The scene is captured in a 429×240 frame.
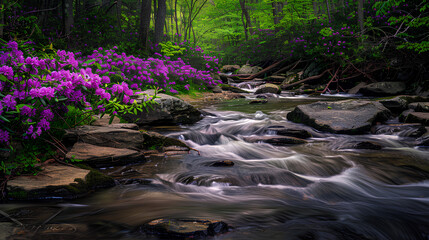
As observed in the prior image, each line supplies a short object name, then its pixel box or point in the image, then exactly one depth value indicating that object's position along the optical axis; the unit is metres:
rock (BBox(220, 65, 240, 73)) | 21.81
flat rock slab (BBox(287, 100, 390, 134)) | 5.88
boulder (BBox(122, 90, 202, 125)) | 6.02
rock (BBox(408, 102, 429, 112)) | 6.69
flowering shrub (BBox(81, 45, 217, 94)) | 7.70
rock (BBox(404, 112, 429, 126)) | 5.75
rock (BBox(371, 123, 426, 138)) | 5.38
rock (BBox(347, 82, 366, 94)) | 12.41
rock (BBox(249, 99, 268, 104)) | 10.27
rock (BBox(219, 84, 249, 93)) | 14.00
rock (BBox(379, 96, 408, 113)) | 7.36
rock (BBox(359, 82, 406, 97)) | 11.05
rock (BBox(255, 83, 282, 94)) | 13.23
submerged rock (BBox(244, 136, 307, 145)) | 5.29
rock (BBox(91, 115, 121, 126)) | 4.61
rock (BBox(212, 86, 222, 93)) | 13.06
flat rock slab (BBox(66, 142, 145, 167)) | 3.43
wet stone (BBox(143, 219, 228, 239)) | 1.97
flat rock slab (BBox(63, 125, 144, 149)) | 3.80
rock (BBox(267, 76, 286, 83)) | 16.64
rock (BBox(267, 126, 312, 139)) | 5.66
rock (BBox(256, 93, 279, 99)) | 12.39
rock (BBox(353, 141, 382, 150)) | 4.88
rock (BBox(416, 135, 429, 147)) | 4.91
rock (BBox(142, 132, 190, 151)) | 4.53
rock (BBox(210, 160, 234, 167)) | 4.08
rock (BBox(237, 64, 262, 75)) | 19.17
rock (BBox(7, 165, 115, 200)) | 2.63
